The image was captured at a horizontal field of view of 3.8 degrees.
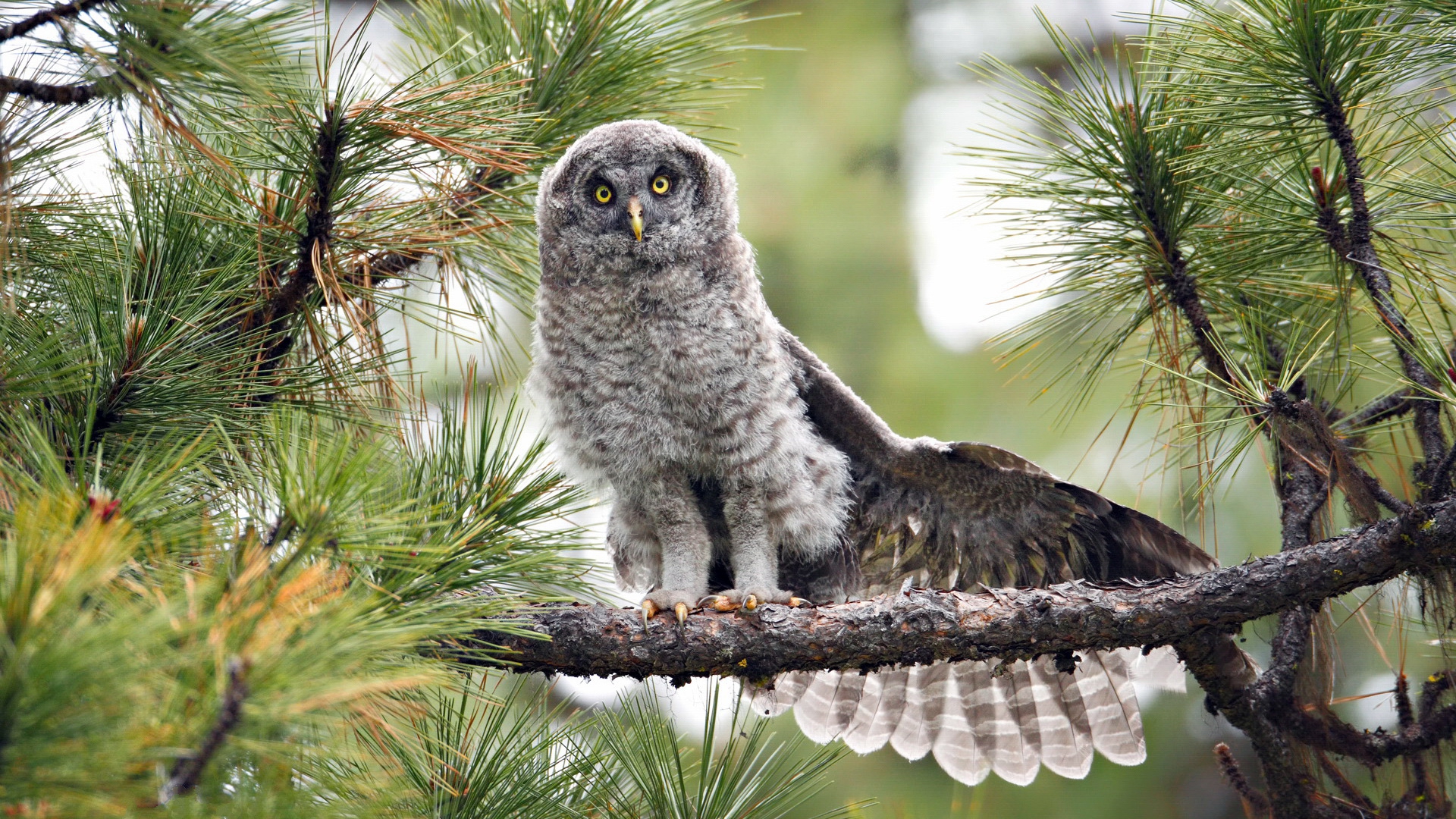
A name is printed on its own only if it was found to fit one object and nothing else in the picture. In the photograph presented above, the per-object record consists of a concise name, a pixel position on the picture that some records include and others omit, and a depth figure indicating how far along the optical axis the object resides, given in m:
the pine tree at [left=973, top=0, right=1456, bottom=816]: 16.93
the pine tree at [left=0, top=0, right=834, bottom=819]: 12.87
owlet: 17.15
